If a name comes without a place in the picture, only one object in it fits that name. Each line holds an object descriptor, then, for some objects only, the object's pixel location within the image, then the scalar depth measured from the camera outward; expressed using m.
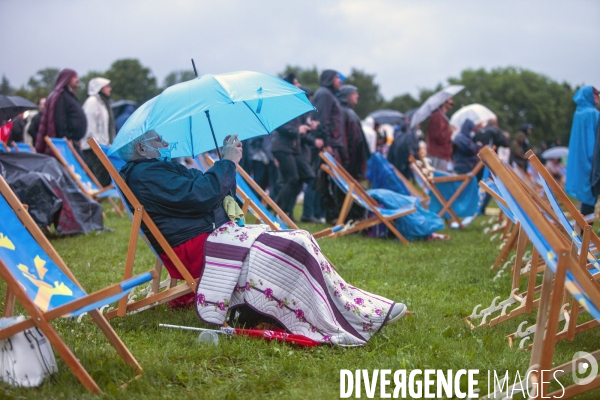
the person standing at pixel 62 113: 9.03
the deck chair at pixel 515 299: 3.90
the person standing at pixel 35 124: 10.99
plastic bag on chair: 2.89
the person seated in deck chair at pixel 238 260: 3.68
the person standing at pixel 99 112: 10.45
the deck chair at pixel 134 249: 3.89
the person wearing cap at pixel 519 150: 13.46
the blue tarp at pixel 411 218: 8.02
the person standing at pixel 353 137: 9.64
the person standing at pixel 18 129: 9.32
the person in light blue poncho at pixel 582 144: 7.57
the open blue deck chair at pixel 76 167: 8.59
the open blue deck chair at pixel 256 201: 5.36
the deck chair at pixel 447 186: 9.46
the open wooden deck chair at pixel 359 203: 7.75
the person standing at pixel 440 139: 10.61
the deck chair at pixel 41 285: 2.68
